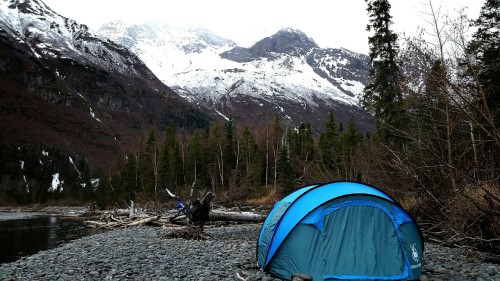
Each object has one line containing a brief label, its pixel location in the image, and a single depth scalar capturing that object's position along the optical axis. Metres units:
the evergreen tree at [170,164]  62.59
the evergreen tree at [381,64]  26.67
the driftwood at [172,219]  25.61
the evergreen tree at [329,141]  55.44
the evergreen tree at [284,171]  48.59
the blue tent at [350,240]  9.63
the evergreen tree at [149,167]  62.91
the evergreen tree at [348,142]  45.21
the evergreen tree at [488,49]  10.33
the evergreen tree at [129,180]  64.06
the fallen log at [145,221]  27.06
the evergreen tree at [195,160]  66.56
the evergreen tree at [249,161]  54.03
